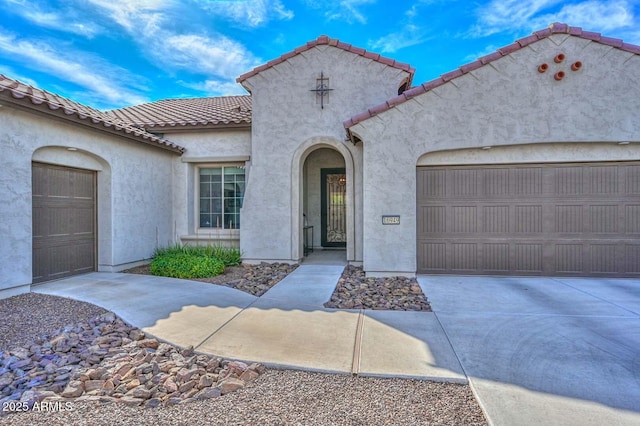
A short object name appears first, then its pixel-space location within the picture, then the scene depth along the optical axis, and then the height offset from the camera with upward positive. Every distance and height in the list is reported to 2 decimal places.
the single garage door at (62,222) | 6.84 -0.15
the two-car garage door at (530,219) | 7.50 -0.18
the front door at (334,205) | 12.18 +0.30
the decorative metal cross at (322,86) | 9.46 +3.73
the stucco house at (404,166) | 7.04 +1.14
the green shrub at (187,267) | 7.91 -1.32
